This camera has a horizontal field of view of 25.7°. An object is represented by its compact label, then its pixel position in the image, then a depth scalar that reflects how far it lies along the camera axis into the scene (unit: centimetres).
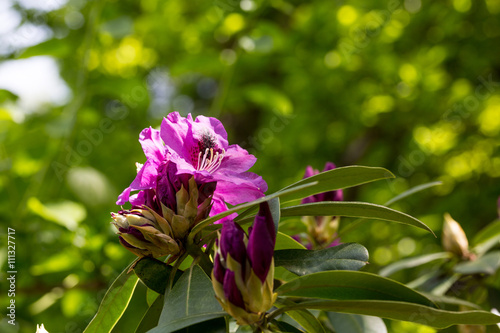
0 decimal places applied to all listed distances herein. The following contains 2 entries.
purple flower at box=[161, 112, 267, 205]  55
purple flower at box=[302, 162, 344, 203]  70
